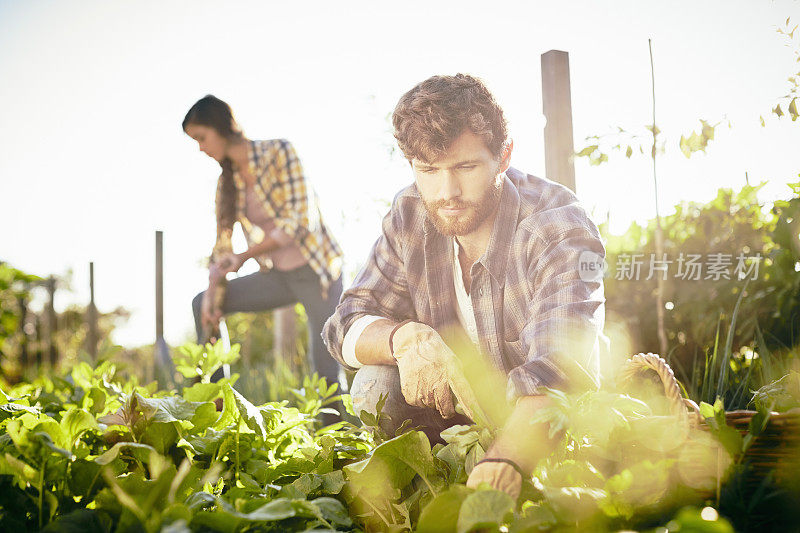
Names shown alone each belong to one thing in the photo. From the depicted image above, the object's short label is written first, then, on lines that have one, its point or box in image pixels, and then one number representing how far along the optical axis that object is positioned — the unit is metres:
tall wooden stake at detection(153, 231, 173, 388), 4.41
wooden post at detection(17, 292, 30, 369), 6.80
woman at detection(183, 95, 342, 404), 3.03
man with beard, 1.26
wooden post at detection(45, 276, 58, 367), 7.86
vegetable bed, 0.70
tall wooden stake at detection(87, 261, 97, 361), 7.52
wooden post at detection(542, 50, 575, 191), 2.08
